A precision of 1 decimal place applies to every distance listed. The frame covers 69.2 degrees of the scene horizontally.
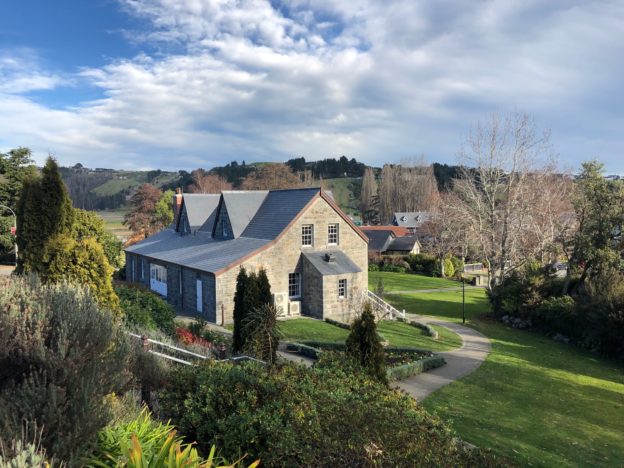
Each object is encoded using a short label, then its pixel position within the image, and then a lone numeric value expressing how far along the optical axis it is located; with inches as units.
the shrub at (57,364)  198.1
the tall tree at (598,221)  1035.3
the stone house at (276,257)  1038.4
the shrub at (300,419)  225.0
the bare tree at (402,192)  4347.9
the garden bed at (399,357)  636.1
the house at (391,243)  2559.1
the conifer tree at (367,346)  463.7
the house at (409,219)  3558.1
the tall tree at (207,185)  3880.4
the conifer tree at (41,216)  444.8
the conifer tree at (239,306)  619.7
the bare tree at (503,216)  1253.1
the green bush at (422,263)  2246.7
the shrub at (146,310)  599.8
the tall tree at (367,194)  4611.2
